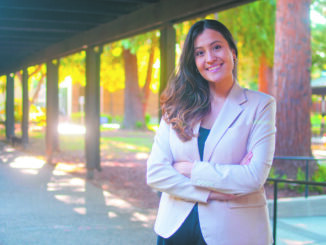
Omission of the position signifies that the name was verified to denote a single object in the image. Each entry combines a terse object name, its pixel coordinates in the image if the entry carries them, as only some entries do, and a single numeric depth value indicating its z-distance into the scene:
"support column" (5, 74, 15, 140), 18.94
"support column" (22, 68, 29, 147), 15.55
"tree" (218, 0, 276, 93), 14.53
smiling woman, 1.92
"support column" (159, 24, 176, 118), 6.30
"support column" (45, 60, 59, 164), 12.02
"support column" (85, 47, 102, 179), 9.45
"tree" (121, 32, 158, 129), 25.05
